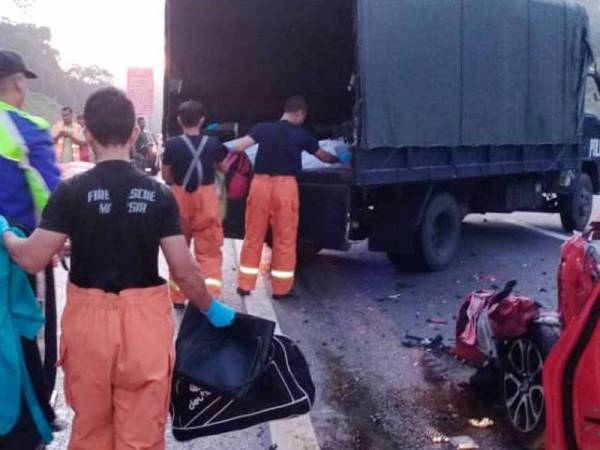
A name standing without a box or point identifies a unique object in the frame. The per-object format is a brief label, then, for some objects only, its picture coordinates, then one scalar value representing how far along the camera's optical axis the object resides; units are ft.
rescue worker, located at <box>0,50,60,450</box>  11.93
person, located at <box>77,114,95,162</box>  52.12
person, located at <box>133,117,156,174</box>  66.38
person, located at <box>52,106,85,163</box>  51.31
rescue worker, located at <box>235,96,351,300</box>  25.70
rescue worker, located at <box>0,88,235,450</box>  9.91
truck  26.04
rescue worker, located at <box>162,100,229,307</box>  23.57
